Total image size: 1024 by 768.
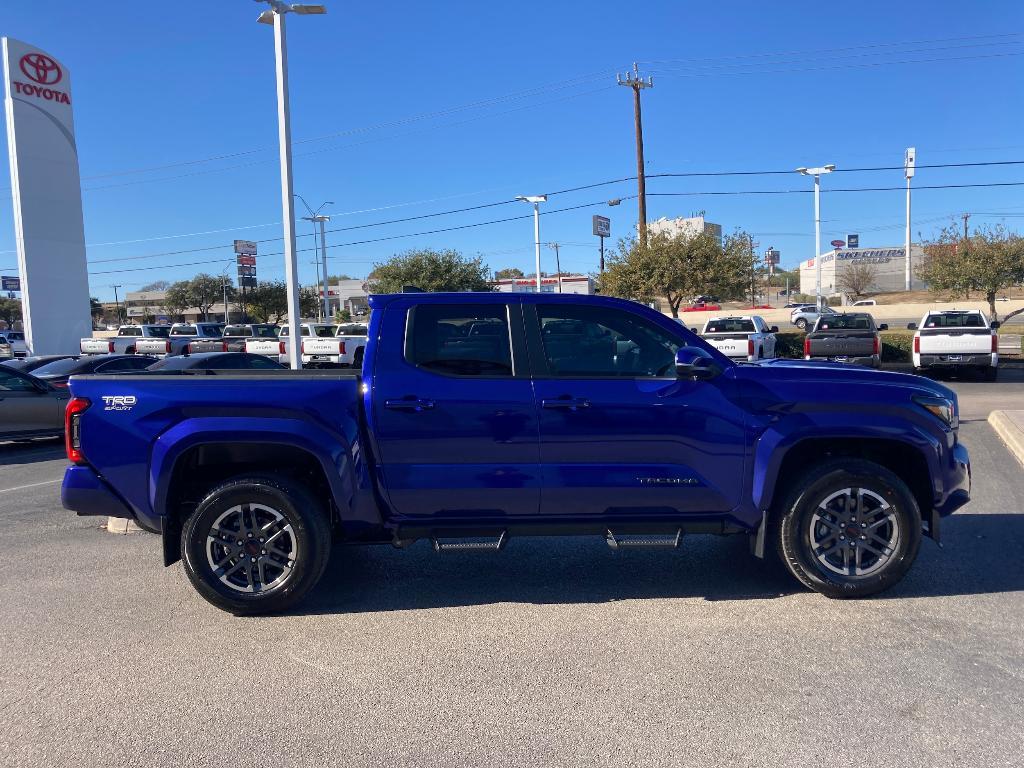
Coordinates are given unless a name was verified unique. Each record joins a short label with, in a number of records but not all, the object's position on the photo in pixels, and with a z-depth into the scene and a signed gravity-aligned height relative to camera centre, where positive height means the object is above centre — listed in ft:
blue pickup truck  14.74 -2.44
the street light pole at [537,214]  138.82 +20.98
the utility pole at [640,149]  102.99 +23.94
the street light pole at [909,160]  262.88 +52.55
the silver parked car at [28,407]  38.01 -3.28
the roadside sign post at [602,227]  208.85 +26.52
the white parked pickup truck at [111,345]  93.50 -0.65
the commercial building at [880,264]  357.82 +22.98
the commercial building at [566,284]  220.84 +12.76
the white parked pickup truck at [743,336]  60.94 -1.71
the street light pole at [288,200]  51.80 +9.35
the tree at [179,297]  296.71 +16.05
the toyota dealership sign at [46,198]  92.17 +18.15
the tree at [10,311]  298.97 +12.99
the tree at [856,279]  285.00 +12.82
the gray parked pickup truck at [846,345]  61.11 -2.68
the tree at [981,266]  94.22 +5.34
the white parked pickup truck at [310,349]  78.48 -1.72
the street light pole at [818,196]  132.05 +22.88
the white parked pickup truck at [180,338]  96.78 -0.18
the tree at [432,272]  165.78 +12.59
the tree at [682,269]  95.20 +6.37
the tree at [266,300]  231.71 +10.39
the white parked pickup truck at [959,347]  57.98 -3.05
